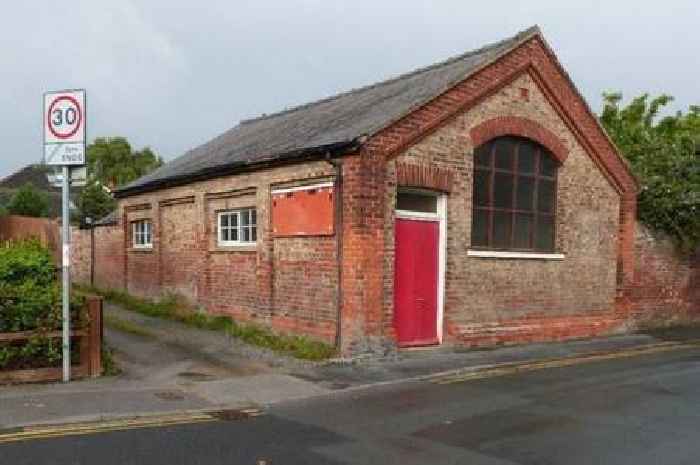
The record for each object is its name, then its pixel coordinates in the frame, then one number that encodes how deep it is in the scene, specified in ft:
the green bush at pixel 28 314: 32.70
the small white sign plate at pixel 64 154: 33.09
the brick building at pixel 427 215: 41.81
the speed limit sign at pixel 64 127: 33.09
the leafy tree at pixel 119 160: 173.87
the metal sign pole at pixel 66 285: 32.86
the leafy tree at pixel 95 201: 131.75
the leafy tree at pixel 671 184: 58.85
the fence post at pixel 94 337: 34.22
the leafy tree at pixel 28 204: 132.77
